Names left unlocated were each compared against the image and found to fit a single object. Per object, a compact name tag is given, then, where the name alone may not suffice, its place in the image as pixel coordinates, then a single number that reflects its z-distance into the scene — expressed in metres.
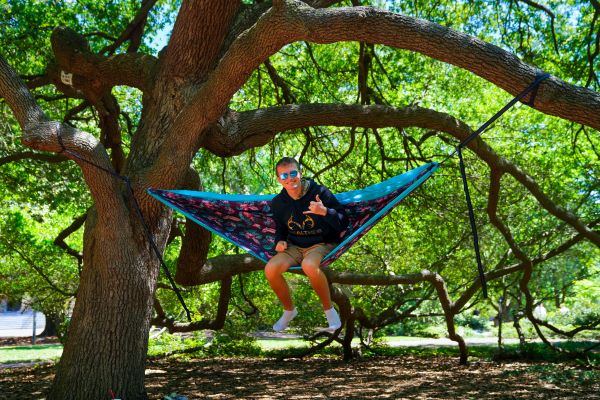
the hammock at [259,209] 3.82
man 3.63
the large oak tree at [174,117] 3.47
